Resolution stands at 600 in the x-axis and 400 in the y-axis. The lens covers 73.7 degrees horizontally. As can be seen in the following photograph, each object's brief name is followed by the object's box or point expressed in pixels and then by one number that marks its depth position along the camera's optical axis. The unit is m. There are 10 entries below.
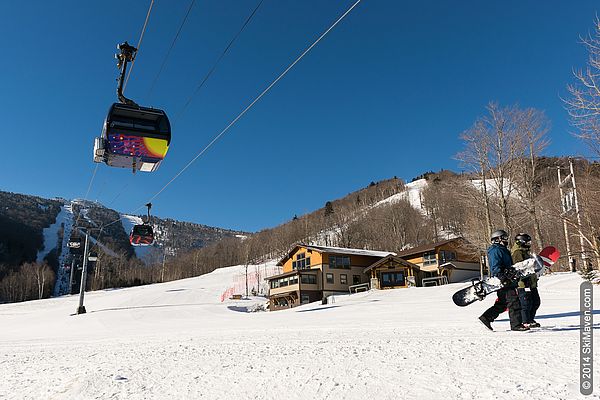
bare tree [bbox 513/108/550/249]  28.83
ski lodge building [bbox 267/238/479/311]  47.36
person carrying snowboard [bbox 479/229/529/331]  6.75
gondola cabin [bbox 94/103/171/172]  11.88
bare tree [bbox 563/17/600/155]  12.56
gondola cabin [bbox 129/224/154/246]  24.39
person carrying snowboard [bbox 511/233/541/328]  6.89
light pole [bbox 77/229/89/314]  27.35
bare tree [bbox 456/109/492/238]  30.64
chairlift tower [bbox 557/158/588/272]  15.53
